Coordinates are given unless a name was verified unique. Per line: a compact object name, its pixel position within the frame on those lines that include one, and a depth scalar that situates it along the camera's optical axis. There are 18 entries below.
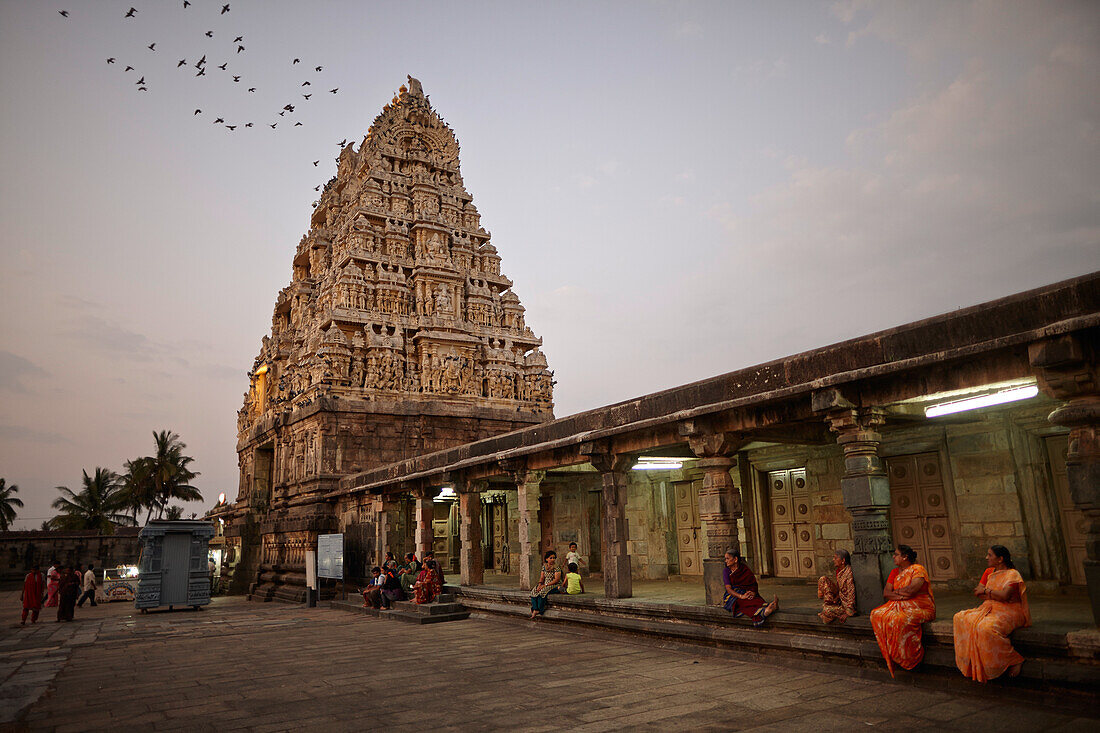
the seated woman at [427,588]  13.89
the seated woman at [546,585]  11.49
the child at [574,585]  11.69
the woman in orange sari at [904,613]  6.11
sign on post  16.47
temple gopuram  21.56
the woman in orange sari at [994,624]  5.49
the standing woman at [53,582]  18.67
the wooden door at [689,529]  14.27
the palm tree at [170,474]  47.69
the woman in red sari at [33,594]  15.86
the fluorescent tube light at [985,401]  7.01
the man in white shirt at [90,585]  21.20
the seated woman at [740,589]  7.98
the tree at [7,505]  44.58
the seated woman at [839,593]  7.02
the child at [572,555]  12.64
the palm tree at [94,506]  45.00
